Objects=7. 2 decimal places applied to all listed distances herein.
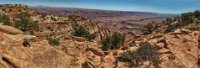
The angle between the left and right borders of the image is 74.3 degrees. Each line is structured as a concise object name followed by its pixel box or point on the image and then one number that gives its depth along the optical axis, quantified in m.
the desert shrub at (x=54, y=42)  11.69
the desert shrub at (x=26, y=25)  27.55
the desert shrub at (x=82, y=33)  26.30
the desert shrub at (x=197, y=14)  23.98
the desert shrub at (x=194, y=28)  16.61
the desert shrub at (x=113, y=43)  17.28
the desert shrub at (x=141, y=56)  13.41
